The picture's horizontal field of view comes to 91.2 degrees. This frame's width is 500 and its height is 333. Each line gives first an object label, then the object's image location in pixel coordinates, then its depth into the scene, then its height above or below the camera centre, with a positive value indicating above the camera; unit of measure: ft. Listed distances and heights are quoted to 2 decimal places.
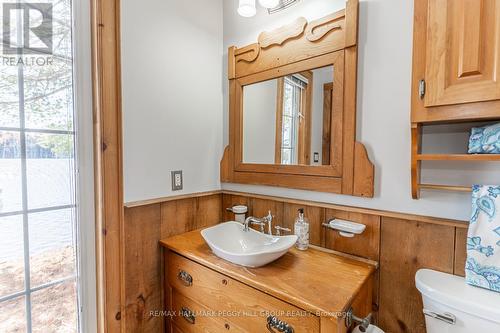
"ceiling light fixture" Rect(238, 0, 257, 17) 4.42 +2.69
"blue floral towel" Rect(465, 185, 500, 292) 2.66 -0.92
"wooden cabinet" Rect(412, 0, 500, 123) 2.38 +1.01
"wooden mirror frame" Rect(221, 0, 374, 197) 3.77 +1.45
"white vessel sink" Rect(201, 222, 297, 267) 3.47 -1.49
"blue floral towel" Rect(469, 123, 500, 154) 2.55 +0.19
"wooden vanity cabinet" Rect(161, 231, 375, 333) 2.84 -1.80
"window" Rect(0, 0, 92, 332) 3.12 -0.24
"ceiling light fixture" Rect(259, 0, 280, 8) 4.30 +2.69
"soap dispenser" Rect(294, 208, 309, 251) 4.20 -1.32
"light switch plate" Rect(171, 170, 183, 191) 4.84 -0.50
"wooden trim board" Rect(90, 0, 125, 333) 3.74 -0.10
